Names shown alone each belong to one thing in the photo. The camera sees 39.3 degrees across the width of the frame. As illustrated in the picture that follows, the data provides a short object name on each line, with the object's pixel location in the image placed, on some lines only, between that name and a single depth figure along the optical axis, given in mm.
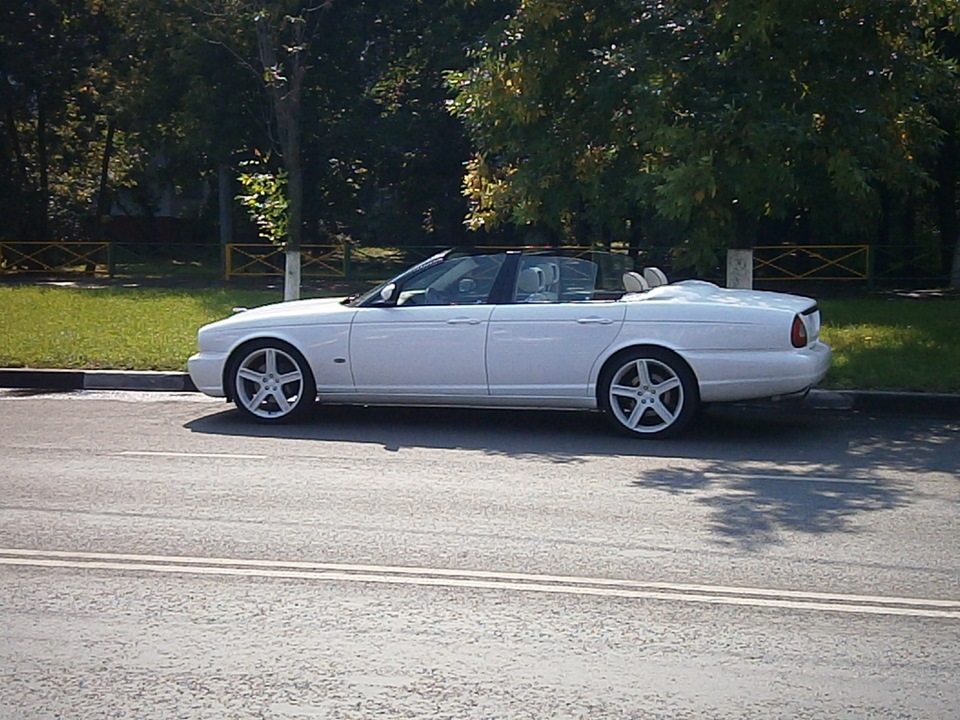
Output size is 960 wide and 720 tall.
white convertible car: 9891
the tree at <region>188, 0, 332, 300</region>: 21141
